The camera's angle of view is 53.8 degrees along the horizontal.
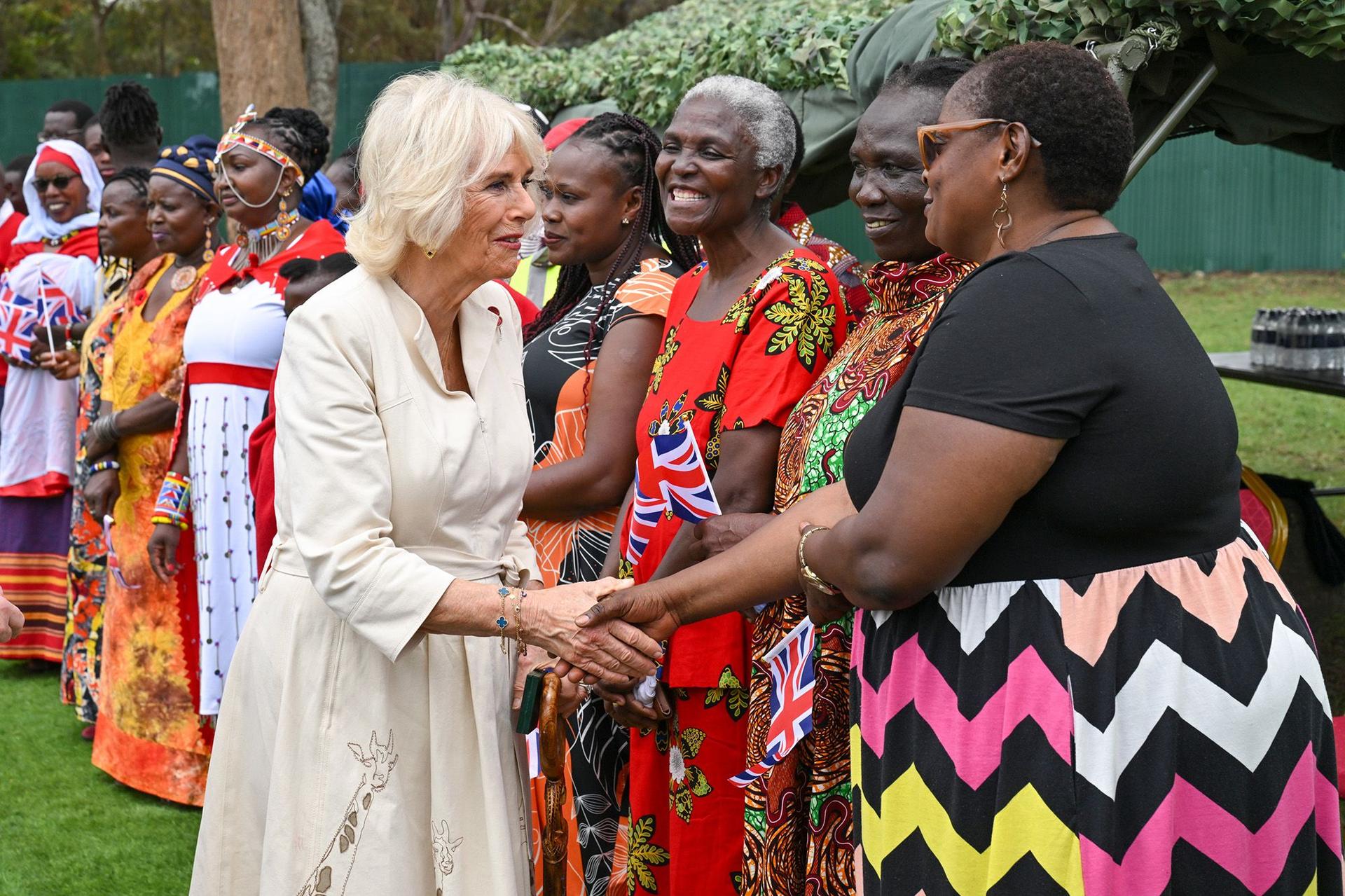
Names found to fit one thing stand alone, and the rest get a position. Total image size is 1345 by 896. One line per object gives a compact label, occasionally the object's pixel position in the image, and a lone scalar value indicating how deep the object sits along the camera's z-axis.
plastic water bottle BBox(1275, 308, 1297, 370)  6.63
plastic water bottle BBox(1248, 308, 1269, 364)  6.96
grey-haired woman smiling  2.95
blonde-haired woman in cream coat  2.44
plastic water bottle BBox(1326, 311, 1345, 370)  6.44
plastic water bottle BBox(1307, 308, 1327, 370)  6.48
